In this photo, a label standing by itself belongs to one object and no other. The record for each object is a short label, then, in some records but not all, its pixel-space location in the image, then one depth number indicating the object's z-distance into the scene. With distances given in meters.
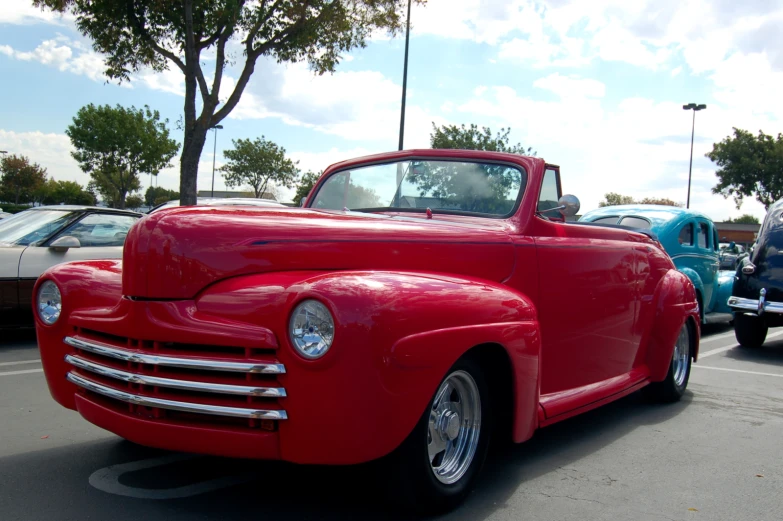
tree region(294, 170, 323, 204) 49.41
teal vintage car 9.80
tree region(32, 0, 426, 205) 13.63
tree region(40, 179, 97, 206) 77.00
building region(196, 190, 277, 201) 50.29
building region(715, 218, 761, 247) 76.02
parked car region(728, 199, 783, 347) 8.74
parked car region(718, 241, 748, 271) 13.03
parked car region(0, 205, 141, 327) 7.36
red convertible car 2.58
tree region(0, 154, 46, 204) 60.75
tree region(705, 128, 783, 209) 42.16
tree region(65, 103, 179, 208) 35.16
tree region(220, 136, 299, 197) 46.78
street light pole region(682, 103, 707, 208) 39.16
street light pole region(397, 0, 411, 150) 19.54
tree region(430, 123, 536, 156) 28.19
